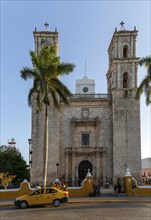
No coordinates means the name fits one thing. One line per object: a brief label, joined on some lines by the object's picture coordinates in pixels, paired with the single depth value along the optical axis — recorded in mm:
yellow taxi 9566
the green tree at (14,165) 22693
